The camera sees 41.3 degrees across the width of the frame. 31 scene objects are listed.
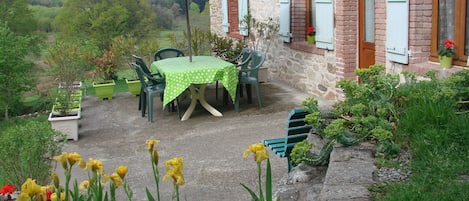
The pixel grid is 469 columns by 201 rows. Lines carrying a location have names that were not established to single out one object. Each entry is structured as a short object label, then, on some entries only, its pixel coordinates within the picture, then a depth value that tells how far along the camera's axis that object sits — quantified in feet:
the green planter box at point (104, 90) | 34.17
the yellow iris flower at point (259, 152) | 7.58
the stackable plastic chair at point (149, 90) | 26.66
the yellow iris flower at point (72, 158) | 7.71
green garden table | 25.53
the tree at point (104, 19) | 79.36
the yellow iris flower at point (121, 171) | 7.45
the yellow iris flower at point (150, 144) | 7.98
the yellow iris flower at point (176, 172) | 7.32
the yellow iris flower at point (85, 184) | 8.18
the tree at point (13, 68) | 31.91
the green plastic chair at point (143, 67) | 27.66
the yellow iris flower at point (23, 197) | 6.82
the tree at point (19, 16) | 59.26
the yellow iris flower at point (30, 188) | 6.89
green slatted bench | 15.20
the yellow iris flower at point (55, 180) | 7.53
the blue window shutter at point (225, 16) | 44.04
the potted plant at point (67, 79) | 24.70
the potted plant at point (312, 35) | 30.45
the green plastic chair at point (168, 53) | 34.65
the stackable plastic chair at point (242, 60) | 28.91
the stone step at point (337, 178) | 9.76
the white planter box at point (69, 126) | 24.64
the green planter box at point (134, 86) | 34.63
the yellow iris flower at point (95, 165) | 7.71
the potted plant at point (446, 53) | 19.79
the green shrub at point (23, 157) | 16.03
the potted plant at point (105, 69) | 35.94
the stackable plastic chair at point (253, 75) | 28.04
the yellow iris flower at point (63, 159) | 7.72
